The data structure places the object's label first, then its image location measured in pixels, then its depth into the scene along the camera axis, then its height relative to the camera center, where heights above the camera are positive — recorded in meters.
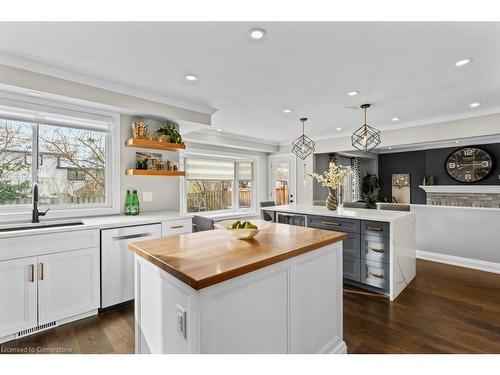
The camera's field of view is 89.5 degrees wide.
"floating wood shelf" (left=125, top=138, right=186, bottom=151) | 3.06 +0.57
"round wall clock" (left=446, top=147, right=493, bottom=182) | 5.86 +0.57
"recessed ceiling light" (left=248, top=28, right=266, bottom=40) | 1.77 +1.11
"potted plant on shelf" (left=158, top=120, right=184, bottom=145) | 3.28 +0.73
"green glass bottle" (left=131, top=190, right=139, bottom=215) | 3.17 -0.19
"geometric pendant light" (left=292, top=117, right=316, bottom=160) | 3.95 +0.71
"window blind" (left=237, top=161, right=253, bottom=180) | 6.11 +0.46
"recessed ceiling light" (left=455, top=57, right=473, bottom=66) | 2.20 +1.12
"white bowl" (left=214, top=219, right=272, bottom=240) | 1.65 -0.28
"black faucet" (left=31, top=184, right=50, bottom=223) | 2.51 -0.17
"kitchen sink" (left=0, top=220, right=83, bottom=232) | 2.34 -0.35
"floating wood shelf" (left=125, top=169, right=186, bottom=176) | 3.11 +0.21
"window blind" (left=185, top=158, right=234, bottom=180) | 5.18 +0.43
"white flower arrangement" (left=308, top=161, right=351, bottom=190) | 3.62 +0.16
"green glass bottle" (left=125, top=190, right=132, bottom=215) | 3.16 -0.19
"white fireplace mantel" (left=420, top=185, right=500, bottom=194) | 5.63 -0.03
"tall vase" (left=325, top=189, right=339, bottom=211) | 3.72 -0.19
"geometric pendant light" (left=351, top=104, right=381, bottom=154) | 3.30 +0.68
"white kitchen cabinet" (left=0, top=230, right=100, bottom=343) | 2.07 -0.81
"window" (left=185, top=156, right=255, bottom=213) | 5.23 +0.09
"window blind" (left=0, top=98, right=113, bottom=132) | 2.48 +0.80
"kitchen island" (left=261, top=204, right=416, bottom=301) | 2.87 -0.70
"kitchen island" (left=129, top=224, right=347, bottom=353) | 1.16 -0.57
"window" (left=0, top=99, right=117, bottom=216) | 2.55 +0.37
